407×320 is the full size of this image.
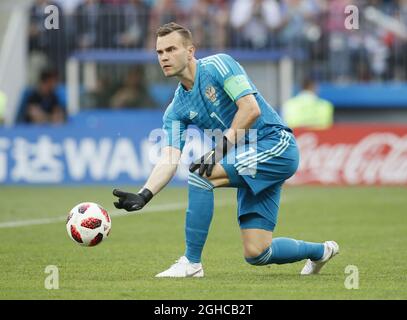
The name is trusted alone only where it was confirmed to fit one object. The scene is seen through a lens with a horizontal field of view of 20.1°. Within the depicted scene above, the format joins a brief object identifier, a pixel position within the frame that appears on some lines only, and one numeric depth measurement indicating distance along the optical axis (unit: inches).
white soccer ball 355.6
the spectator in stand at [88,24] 943.7
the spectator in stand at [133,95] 913.5
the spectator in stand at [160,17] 939.3
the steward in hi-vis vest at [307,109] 873.5
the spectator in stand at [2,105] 883.9
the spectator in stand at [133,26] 941.2
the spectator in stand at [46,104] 915.4
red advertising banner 808.9
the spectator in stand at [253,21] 946.7
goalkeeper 337.4
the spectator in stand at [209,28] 934.4
